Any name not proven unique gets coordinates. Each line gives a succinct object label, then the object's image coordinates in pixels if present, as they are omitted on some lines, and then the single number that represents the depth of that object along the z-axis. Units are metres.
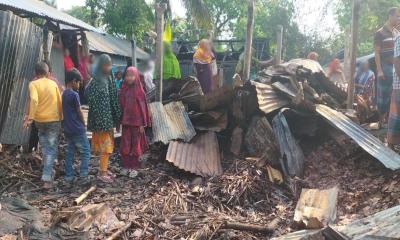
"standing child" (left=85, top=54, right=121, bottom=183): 5.72
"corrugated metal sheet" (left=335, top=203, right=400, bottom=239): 3.02
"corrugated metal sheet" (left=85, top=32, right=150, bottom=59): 17.38
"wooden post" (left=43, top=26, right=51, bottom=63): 7.25
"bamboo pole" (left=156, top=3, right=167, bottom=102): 7.39
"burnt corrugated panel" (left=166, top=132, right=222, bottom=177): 5.89
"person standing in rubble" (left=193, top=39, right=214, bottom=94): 8.63
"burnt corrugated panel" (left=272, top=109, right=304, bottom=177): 5.90
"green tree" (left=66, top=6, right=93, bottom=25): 30.21
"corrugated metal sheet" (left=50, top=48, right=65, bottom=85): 9.62
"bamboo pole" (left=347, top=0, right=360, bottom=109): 7.16
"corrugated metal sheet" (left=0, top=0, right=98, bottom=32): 7.75
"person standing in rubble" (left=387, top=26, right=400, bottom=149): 5.16
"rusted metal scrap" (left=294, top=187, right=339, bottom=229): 3.89
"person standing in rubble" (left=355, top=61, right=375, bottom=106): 8.88
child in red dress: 5.99
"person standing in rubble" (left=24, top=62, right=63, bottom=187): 5.45
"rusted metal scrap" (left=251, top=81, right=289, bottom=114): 6.57
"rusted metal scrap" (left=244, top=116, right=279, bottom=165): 6.20
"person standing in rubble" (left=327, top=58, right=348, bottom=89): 10.39
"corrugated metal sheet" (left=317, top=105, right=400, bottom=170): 5.27
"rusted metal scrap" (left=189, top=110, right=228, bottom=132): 6.91
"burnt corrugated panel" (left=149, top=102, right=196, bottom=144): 6.49
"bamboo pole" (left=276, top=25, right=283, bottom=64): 9.85
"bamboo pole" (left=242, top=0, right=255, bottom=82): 8.08
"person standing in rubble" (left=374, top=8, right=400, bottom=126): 6.53
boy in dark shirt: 5.61
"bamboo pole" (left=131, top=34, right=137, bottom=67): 10.51
